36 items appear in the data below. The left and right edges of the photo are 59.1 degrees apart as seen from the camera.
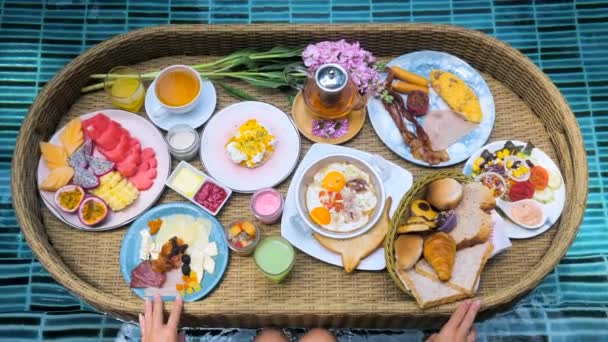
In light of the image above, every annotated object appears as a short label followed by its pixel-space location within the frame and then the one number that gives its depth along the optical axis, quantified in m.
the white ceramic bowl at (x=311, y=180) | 1.53
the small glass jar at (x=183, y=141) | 1.62
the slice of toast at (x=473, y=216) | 1.48
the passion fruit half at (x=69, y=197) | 1.58
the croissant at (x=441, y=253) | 1.46
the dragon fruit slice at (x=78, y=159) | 1.63
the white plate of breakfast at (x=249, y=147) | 1.62
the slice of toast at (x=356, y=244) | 1.53
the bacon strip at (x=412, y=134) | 1.64
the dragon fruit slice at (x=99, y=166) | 1.62
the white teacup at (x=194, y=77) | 1.64
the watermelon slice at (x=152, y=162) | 1.64
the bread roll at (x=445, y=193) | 1.48
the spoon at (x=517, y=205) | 1.58
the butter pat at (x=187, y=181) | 1.60
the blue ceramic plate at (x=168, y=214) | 1.54
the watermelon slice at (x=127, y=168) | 1.61
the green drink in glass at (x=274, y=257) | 1.50
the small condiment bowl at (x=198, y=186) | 1.60
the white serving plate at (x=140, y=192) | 1.60
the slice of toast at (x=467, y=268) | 1.49
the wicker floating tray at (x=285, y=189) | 1.51
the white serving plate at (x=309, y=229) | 1.54
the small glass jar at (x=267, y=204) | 1.56
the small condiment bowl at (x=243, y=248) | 1.53
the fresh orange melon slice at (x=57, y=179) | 1.60
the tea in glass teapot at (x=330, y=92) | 1.53
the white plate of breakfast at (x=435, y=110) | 1.65
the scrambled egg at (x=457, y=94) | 1.68
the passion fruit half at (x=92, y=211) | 1.58
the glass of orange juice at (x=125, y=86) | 1.68
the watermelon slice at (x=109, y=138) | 1.64
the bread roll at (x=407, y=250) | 1.49
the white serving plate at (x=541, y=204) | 1.59
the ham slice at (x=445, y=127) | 1.66
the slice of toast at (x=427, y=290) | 1.45
